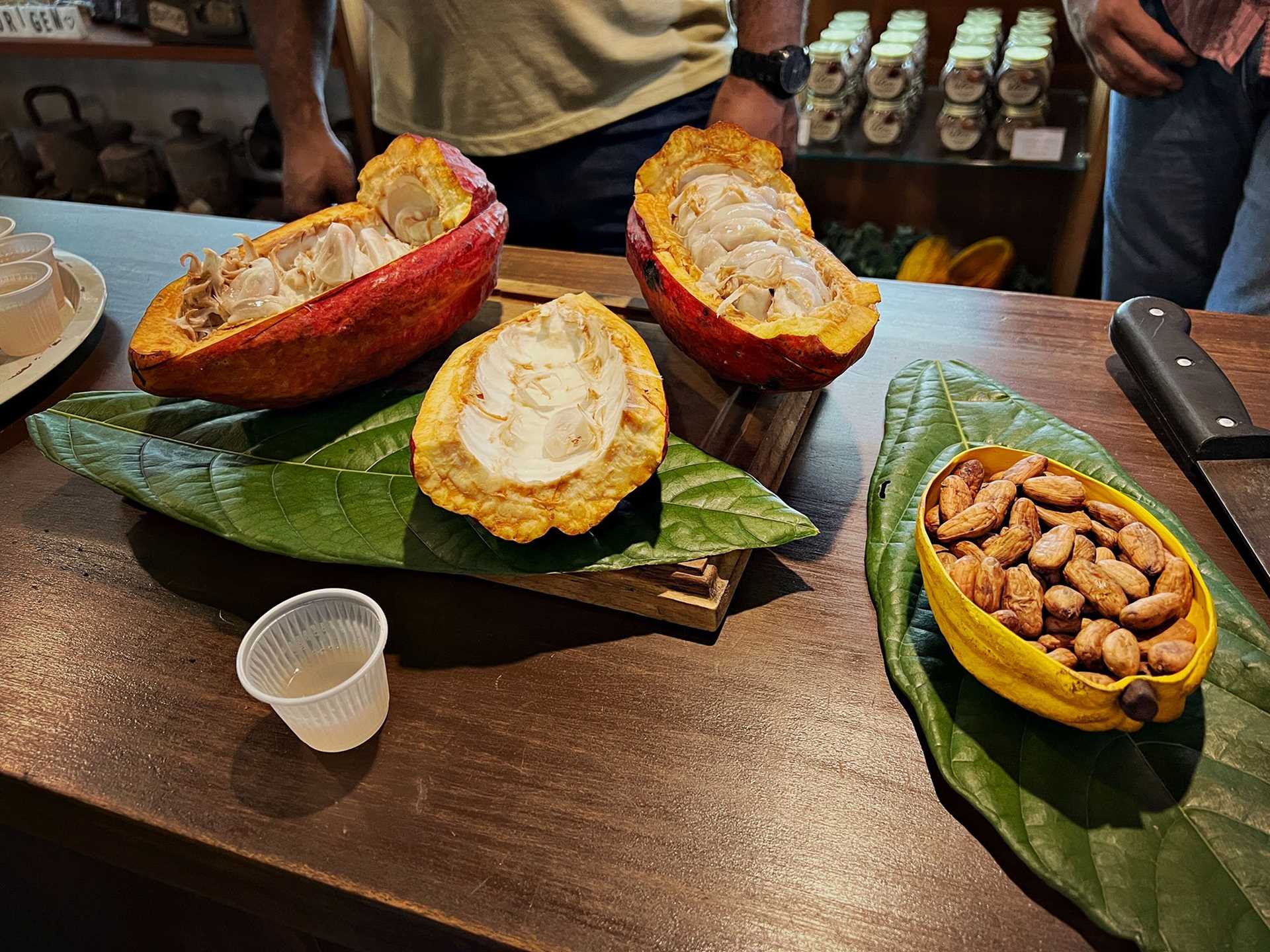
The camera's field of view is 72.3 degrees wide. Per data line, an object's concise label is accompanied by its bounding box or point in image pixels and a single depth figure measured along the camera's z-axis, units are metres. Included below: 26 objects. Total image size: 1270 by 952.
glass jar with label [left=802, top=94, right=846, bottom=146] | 2.11
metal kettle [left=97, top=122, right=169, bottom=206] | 2.81
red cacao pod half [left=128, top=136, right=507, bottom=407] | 0.81
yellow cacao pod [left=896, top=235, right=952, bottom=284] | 2.17
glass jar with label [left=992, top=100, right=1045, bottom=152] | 1.95
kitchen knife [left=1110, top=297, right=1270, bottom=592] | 0.79
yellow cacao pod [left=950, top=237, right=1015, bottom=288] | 2.20
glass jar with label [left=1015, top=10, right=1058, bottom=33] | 1.96
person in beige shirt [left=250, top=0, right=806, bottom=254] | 1.32
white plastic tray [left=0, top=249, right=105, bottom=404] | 1.07
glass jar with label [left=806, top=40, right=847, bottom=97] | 1.99
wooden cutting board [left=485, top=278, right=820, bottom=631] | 0.74
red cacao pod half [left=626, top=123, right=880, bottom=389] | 0.79
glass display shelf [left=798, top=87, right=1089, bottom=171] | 2.04
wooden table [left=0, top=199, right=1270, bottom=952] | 0.58
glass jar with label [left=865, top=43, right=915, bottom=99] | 1.90
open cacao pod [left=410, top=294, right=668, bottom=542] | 0.70
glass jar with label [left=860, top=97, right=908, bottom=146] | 2.04
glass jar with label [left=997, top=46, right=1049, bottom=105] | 1.81
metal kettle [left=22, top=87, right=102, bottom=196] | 2.84
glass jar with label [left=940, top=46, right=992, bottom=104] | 1.83
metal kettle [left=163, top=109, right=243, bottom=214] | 2.75
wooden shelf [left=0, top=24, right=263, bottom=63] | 2.53
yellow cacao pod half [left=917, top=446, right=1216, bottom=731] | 0.55
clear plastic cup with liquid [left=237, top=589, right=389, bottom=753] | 0.64
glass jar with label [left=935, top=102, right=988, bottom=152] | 1.99
